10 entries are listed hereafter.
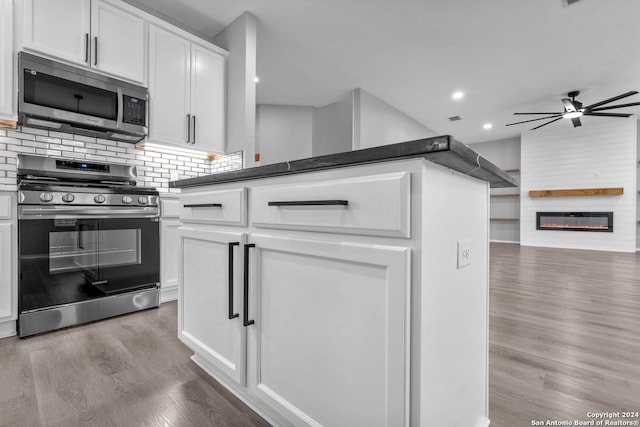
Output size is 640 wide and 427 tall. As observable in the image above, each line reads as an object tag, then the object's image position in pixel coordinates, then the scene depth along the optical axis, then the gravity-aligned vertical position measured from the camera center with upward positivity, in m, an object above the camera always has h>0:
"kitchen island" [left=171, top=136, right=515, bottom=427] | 0.66 -0.20
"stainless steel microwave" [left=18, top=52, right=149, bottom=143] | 1.98 +0.82
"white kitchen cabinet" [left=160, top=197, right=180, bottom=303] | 2.59 -0.30
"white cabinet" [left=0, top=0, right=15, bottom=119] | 1.88 +0.97
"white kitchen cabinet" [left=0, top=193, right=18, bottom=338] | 1.85 -0.33
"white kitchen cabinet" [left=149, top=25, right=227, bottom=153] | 2.59 +1.13
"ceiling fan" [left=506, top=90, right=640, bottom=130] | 4.80 +1.72
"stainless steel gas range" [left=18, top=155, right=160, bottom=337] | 1.91 -0.22
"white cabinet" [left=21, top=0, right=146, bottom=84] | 1.99 +1.30
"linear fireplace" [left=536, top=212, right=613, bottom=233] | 6.42 -0.15
